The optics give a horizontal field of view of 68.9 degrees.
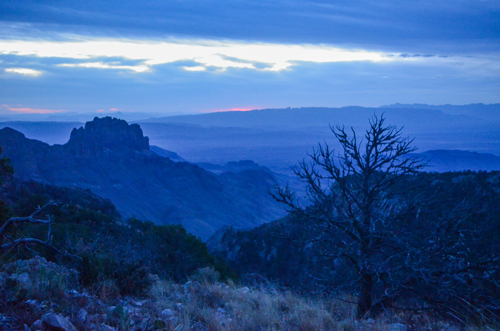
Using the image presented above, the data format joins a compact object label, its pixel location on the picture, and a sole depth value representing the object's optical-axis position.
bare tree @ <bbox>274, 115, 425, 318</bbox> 6.58
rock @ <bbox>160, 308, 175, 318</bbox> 5.13
